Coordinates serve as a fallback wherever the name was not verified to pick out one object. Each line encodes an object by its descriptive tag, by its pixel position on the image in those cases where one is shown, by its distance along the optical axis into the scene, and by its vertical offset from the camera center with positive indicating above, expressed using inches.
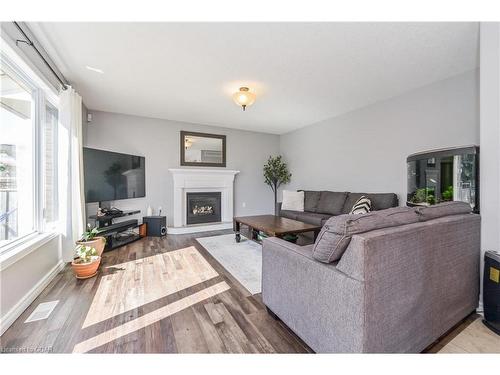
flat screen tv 127.7 +6.3
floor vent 67.3 -41.3
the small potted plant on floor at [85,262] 93.3 -34.0
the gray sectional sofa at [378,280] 41.4 -21.4
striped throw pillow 133.8 -12.7
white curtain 107.4 +6.5
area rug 94.7 -40.2
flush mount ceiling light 115.0 +47.1
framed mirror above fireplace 195.8 +33.4
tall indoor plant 225.1 +13.8
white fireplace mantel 186.7 -2.7
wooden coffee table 113.8 -23.3
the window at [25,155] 73.3 +11.9
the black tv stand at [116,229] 132.6 -28.7
